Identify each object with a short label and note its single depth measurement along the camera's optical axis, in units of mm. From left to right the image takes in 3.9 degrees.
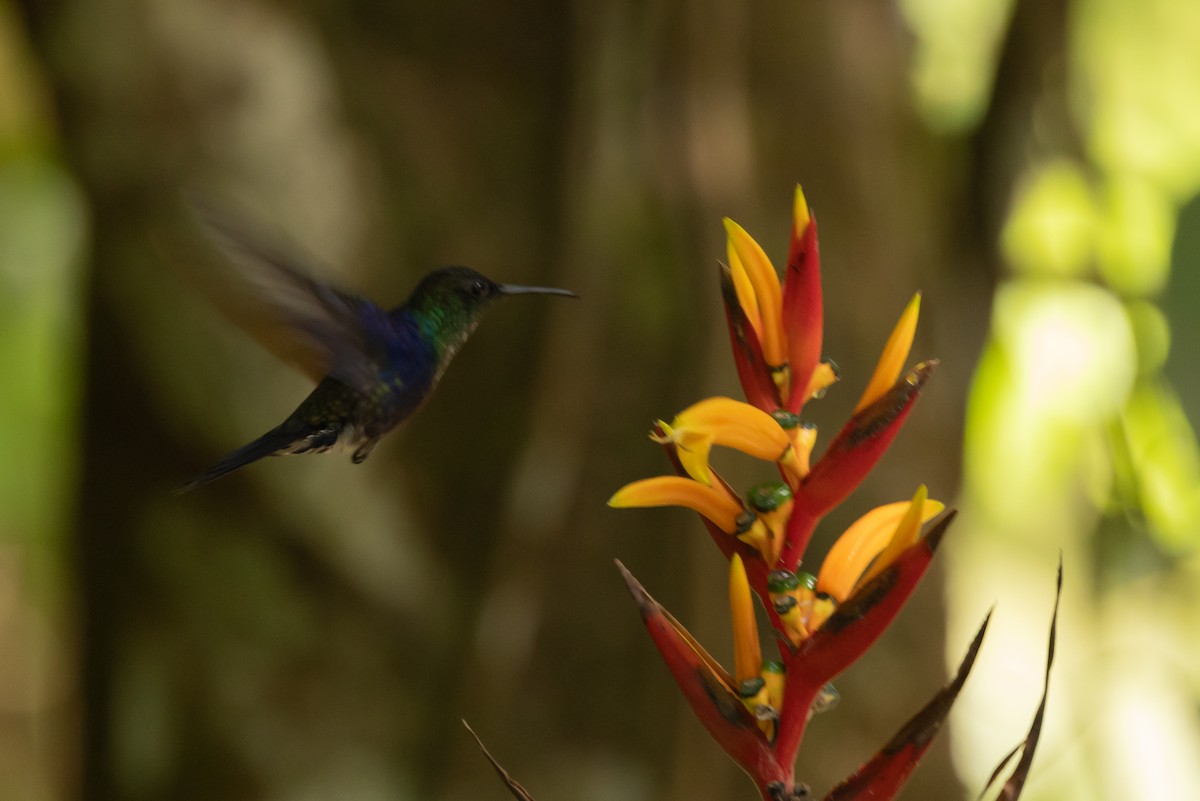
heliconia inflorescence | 4531
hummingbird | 4641
